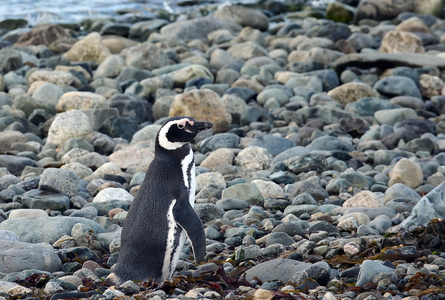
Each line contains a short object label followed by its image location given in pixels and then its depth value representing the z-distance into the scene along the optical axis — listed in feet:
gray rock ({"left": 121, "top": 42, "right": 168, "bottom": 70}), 84.76
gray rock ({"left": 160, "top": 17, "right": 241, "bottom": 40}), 106.66
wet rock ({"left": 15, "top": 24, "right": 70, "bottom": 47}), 103.30
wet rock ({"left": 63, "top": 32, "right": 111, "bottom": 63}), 89.40
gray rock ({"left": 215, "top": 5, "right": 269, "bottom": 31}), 116.88
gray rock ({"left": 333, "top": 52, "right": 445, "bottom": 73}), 80.74
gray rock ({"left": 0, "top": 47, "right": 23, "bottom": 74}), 84.33
